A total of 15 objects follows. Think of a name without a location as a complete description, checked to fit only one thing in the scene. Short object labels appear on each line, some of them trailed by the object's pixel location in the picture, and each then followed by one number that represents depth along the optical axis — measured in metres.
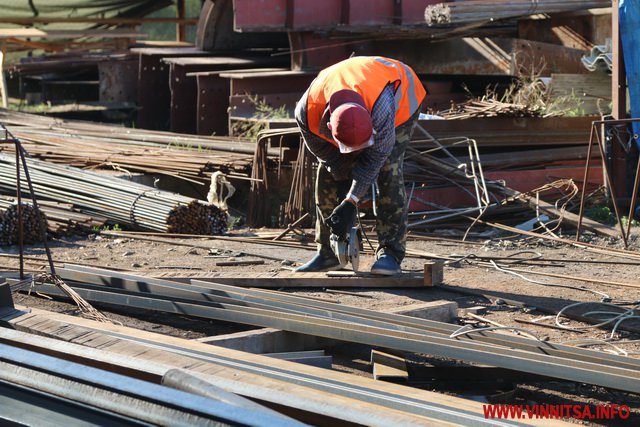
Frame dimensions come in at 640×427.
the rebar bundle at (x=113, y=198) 17.94
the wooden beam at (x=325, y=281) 12.88
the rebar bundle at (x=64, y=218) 17.44
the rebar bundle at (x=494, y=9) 21.89
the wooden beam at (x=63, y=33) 35.12
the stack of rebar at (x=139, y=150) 20.19
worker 11.97
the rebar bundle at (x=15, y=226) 16.61
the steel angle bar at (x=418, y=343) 8.13
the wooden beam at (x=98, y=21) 38.06
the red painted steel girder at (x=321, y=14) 25.00
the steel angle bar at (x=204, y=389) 6.42
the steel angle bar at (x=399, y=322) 8.90
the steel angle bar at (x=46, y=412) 6.52
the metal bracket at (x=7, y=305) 9.94
